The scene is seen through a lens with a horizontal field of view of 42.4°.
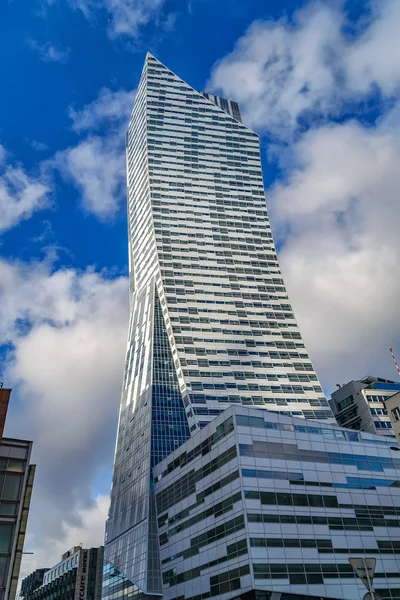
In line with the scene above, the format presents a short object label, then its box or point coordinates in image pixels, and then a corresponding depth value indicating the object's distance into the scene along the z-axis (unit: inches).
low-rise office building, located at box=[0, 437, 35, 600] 1306.6
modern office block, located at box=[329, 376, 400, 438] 5620.1
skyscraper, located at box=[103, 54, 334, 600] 4549.7
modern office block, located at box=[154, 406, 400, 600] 2650.1
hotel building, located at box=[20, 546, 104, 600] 5659.5
